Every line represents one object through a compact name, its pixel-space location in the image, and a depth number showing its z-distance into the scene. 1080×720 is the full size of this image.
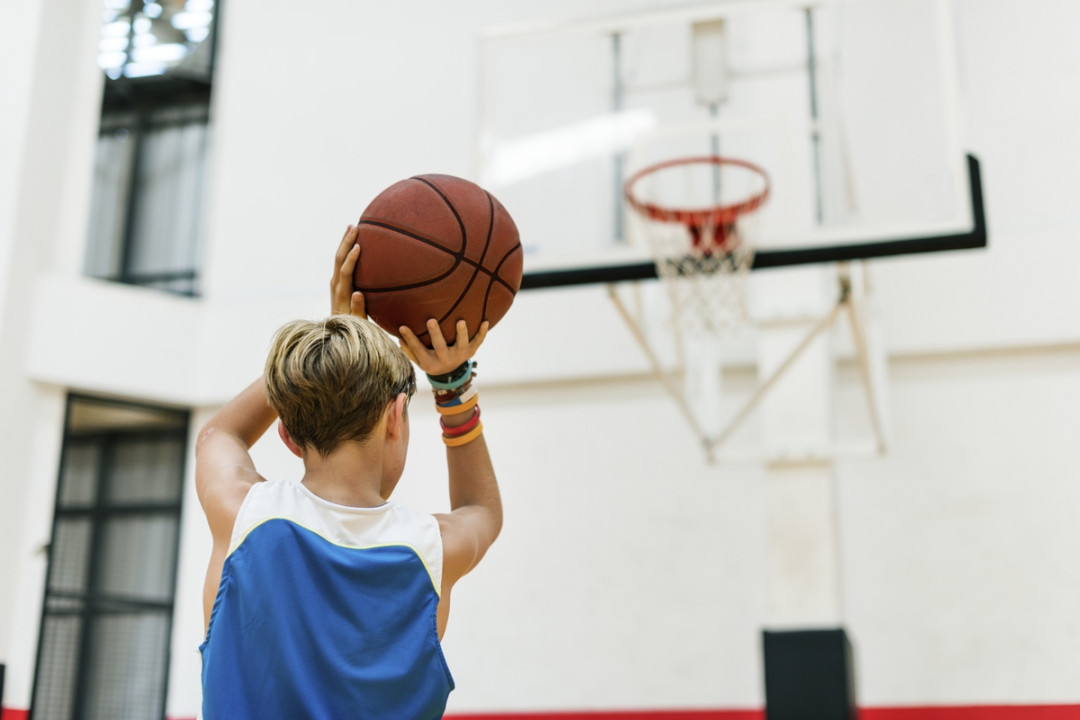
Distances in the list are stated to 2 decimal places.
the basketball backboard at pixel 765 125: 4.47
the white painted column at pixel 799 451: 5.17
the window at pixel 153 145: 7.59
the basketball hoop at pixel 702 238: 4.55
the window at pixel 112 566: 6.68
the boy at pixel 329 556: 1.46
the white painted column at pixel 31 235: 6.36
